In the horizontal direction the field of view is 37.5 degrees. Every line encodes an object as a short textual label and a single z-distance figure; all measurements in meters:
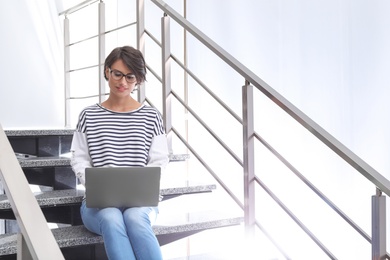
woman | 1.94
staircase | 1.75
